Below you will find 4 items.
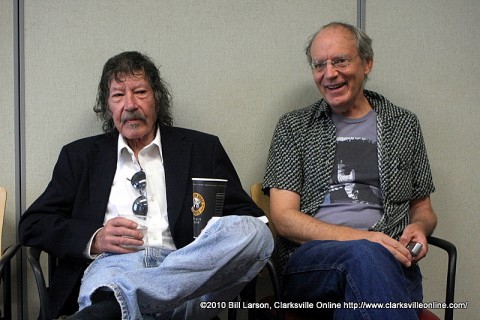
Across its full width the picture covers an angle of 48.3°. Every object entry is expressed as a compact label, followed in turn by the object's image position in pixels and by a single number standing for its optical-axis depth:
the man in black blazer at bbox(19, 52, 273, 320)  1.56
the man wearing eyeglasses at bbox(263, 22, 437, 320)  1.97
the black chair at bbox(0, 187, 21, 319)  1.99
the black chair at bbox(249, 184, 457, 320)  1.69
